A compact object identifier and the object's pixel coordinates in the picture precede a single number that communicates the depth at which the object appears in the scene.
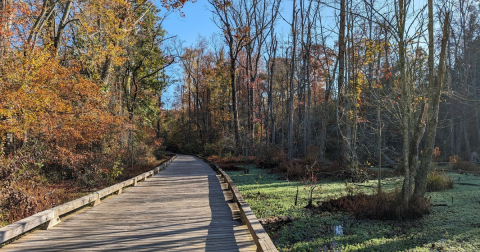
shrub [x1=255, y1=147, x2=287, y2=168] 17.00
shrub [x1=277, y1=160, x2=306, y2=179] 12.75
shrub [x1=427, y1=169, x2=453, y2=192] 9.20
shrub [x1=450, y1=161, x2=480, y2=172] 15.57
